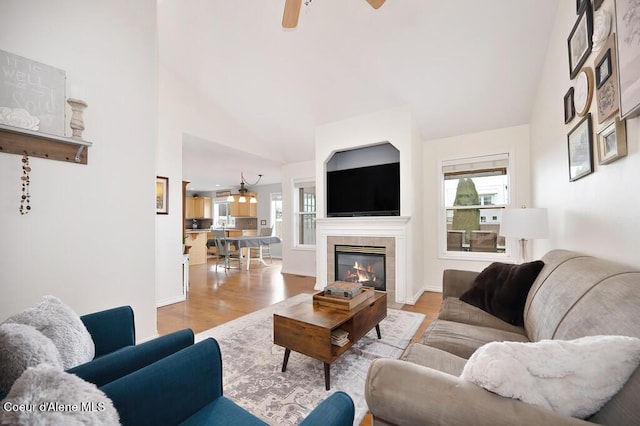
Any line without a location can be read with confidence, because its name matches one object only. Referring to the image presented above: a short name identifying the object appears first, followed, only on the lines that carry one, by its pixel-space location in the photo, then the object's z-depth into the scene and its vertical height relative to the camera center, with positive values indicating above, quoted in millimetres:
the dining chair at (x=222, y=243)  6371 -585
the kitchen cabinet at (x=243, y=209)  8680 +364
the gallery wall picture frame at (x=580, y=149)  1692 +468
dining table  6359 -533
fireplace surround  3756 -340
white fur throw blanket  702 -426
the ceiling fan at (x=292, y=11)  2022 +1658
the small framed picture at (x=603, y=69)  1395 +809
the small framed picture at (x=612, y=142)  1313 +394
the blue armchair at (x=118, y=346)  1040 -590
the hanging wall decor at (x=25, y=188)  1726 +216
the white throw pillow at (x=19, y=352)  842 -426
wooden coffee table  1822 -804
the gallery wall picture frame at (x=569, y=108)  2023 +857
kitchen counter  7570 -736
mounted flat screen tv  3961 +435
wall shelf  1664 +513
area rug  1671 -1156
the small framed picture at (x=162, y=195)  3844 +368
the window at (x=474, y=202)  3961 +243
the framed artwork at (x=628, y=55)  1094 +695
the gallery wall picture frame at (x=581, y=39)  1648 +1192
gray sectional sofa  697 -499
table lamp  2365 -47
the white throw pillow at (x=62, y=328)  1096 -460
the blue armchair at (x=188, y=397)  840 -606
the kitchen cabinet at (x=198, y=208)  10281 +468
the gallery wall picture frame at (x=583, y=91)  1686 +841
